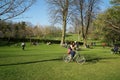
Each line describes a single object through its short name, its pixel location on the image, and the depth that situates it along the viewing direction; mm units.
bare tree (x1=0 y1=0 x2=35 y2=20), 7007
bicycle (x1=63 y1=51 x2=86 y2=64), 9094
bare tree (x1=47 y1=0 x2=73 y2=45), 22352
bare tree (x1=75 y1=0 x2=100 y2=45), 23339
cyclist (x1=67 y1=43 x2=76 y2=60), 9055
